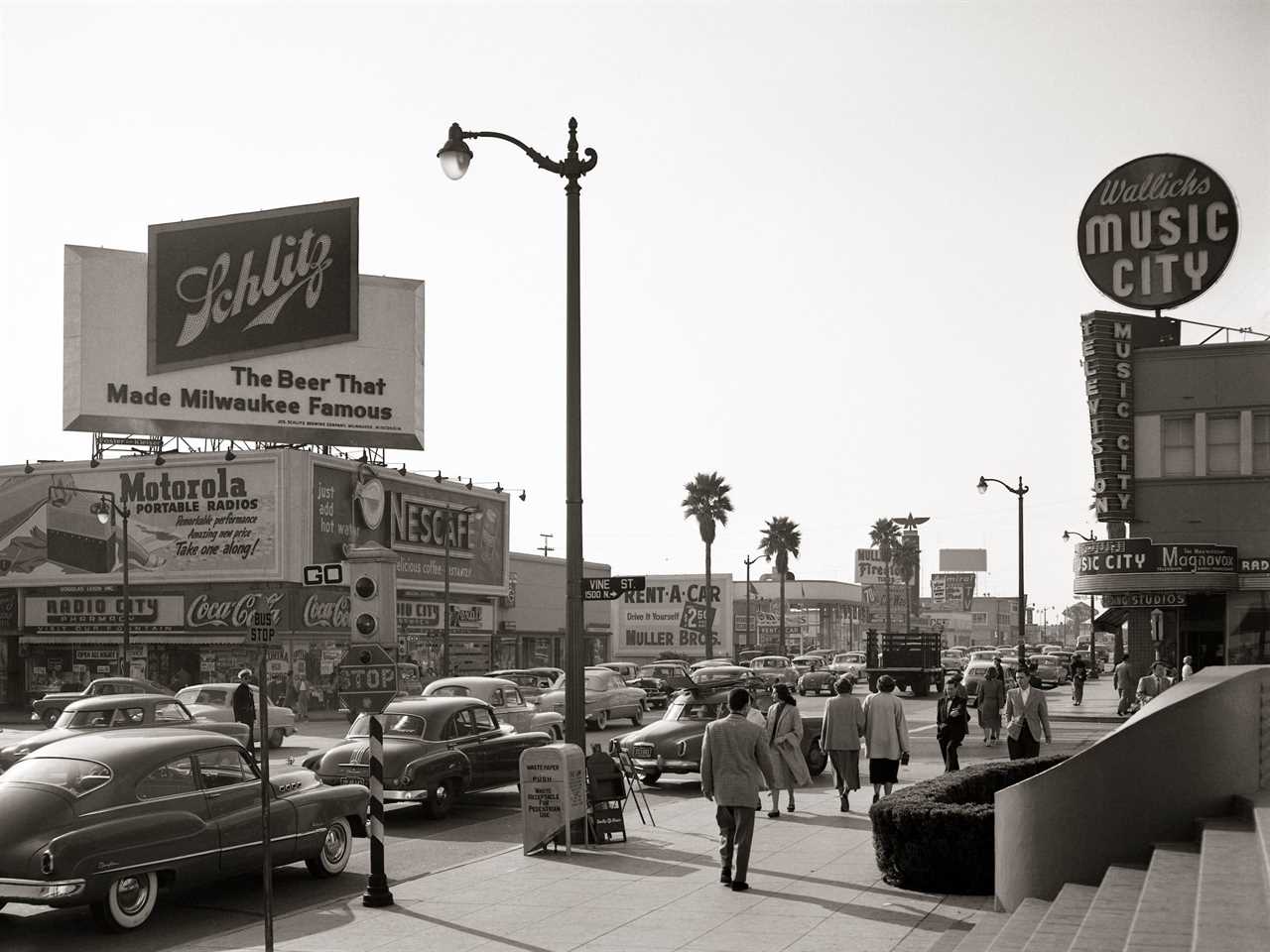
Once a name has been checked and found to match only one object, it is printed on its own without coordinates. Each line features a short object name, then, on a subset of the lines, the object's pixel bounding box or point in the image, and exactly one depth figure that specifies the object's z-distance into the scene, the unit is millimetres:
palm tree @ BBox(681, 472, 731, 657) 81875
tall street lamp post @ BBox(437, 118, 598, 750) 14367
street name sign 14750
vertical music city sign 40594
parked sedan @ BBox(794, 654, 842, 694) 51688
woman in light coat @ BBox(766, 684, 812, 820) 16656
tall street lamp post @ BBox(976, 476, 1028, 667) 47144
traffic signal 14578
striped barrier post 11625
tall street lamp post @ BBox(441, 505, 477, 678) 45875
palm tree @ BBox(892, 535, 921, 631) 137750
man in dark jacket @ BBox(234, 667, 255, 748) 25469
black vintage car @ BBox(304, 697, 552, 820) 17625
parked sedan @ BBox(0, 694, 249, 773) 21312
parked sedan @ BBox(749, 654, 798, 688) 51656
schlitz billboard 46750
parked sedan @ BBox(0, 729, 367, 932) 10375
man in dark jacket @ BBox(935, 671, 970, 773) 19469
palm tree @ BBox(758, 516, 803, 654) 99812
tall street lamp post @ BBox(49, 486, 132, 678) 40438
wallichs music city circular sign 42031
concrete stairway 6574
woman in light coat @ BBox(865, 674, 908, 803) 16312
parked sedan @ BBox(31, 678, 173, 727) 28078
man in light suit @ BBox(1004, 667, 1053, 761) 19328
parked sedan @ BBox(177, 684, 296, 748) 27762
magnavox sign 37531
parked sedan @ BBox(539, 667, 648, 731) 33781
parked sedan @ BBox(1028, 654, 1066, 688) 57969
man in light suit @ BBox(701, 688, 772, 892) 11555
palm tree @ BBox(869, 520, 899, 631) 134125
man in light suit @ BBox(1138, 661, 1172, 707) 27688
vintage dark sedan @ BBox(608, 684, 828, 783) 21141
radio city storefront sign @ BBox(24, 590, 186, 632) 46125
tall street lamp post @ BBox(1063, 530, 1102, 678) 74000
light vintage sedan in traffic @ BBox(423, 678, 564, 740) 24625
